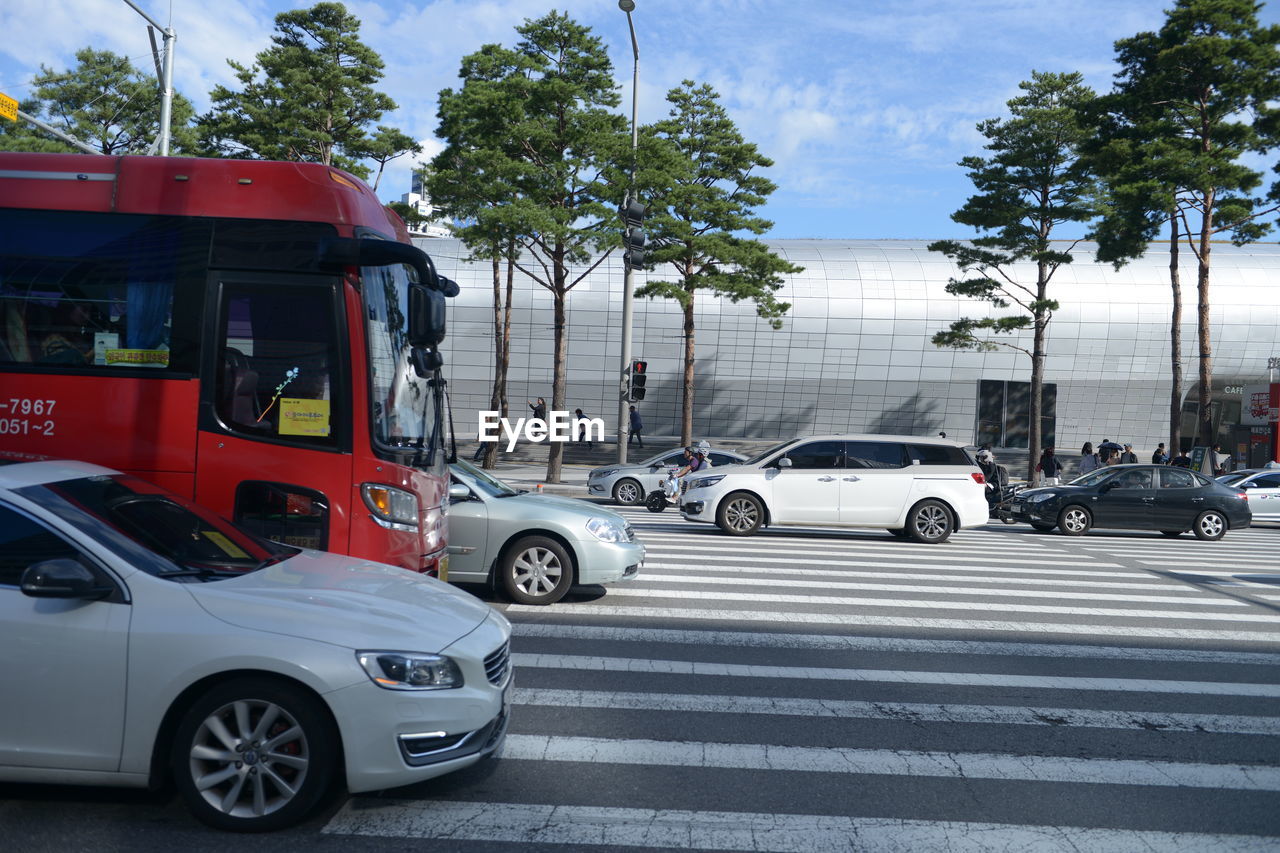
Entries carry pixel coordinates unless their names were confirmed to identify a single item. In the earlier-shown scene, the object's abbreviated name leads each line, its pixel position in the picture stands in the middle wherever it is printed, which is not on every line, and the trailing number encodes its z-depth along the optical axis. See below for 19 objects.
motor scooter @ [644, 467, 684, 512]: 23.91
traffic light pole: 24.17
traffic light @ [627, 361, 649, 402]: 23.80
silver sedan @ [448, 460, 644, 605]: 9.88
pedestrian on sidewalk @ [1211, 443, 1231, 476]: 31.06
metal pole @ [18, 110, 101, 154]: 17.30
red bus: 7.27
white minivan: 17.03
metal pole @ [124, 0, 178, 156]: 19.83
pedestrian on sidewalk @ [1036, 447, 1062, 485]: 31.19
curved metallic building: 50.09
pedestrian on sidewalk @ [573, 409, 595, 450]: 42.28
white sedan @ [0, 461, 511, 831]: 4.31
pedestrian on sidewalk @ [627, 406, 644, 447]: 41.16
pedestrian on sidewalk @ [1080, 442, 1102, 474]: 31.70
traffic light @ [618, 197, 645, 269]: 23.05
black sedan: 20.75
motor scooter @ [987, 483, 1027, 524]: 22.77
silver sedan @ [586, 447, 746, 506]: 24.75
